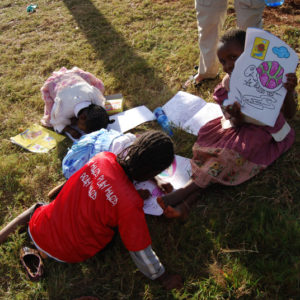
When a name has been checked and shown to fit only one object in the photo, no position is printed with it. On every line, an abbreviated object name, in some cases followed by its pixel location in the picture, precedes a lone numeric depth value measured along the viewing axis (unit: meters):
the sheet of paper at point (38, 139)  2.81
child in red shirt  1.56
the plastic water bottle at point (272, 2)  2.21
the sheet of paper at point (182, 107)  2.78
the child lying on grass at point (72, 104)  2.73
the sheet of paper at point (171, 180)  2.08
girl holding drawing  1.93
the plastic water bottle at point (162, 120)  2.69
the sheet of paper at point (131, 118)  2.85
